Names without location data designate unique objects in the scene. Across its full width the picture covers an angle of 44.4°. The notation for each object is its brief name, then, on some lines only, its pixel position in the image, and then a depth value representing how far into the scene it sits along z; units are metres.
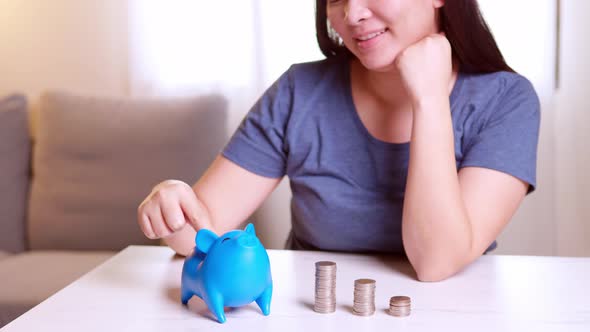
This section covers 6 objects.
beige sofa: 2.35
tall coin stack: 0.87
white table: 0.83
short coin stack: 0.85
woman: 1.08
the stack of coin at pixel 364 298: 0.85
